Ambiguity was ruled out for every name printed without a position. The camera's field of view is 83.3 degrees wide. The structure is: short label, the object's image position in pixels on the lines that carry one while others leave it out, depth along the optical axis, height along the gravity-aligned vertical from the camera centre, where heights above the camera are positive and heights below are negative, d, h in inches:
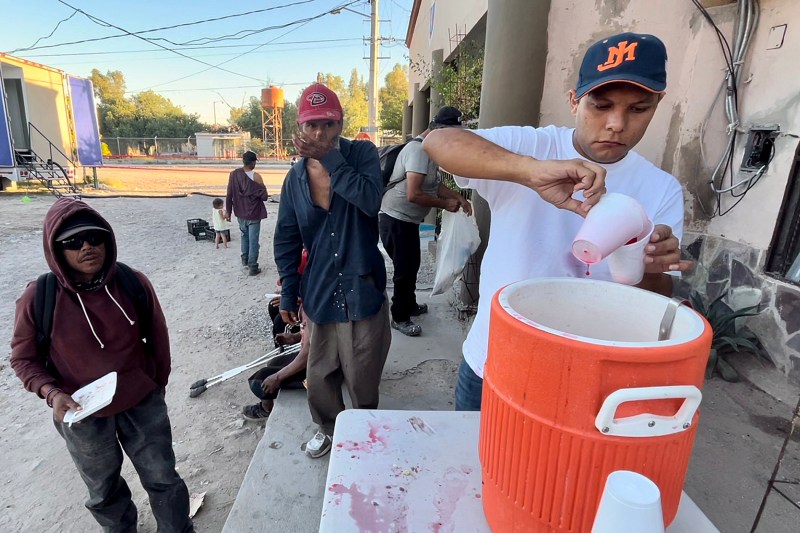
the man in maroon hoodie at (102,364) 75.5 -38.7
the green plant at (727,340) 116.7 -42.4
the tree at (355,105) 1970.5 +234.0
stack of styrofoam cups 36.0 -4.9
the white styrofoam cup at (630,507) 23.9 -17.7
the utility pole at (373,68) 766.2 +142.5
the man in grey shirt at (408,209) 149.9 -18.7
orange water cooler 26.9 -15.2
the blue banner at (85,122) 589.0 +20.9
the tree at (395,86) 2030.0 +327.0
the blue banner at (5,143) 454.3 -8.7
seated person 122.2 -62.3
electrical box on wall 112.6 +6.5
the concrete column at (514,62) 121.3 +27.0
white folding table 36.3 -28.4
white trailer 503.0 +14.6
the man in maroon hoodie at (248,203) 275.0 -34.0
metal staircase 512.3 -36.8
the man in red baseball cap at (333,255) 88.0 -21.4
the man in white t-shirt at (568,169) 43.3 -0.7
